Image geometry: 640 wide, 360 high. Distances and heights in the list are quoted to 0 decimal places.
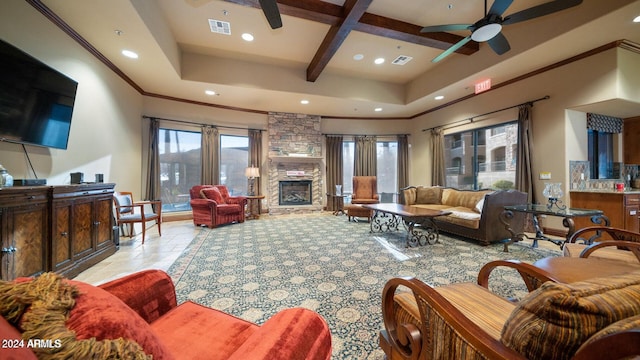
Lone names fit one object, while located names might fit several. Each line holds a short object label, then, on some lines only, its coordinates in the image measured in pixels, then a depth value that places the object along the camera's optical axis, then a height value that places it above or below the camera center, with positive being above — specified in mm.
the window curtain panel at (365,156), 7098 +771
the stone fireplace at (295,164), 6523 +514
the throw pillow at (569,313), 544 -325
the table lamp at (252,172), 5895 +243
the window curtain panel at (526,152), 4188 +523
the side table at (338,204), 6594 -672
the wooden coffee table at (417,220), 3400 -606
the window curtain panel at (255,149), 6324 +897
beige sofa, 3381 -534
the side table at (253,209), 5950 -738
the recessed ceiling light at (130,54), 3458 +1968
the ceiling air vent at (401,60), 4594 +2474
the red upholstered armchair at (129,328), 427 -354
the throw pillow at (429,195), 5008 -314
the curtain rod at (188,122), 5080 +1456
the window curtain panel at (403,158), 7145 +708
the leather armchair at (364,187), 6188 -164
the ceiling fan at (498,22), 2391 +1838
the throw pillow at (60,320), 414 -277
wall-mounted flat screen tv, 2084 +840
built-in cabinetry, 3333 -391
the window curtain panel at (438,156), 6054 +652
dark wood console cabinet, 1836 -448
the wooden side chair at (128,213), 3451 -521
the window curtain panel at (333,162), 7027 +585
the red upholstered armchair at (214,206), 4703 -526
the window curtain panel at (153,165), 5066 +377
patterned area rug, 1736 -978
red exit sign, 4527 +1900
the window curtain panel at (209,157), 5785 +623
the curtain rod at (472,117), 4039 +1434
